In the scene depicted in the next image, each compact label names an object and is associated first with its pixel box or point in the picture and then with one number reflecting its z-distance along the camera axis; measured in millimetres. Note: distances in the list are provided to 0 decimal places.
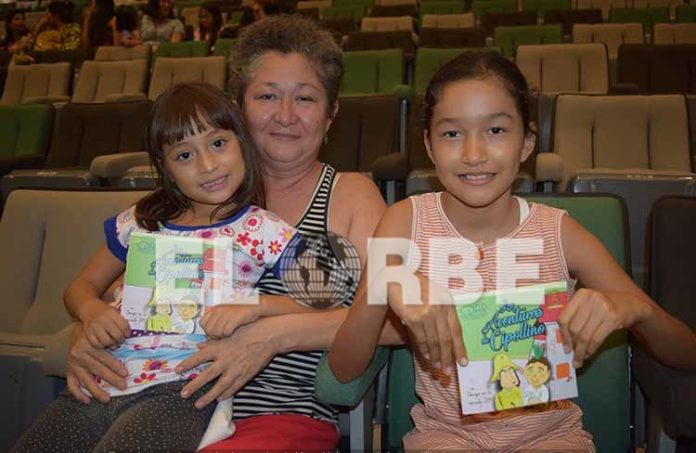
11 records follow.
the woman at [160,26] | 7844
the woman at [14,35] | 9344
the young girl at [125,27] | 8109
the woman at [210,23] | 7875
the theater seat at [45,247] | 1768
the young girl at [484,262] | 1110
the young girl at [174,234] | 1235
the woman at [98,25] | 8266
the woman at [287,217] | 1306
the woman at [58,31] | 8188
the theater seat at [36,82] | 6141
